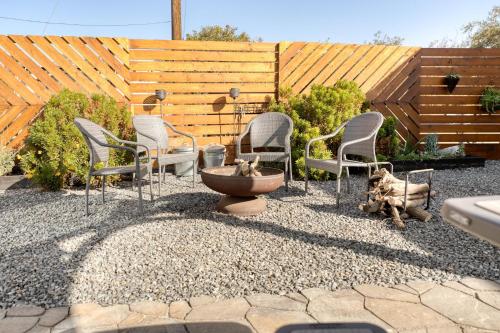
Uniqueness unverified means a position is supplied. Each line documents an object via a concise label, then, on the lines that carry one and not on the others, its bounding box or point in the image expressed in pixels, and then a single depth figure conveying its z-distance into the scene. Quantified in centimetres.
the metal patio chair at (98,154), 311
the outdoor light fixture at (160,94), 495
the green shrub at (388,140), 522
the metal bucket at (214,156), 507
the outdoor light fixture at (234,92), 517
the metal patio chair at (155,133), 401
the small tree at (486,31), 1230
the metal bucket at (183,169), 505
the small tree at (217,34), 1488
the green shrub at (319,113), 466
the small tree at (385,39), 1700
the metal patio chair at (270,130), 448
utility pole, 608
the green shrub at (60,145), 404
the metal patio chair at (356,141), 332
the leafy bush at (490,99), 598
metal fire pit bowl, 287
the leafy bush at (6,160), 436
